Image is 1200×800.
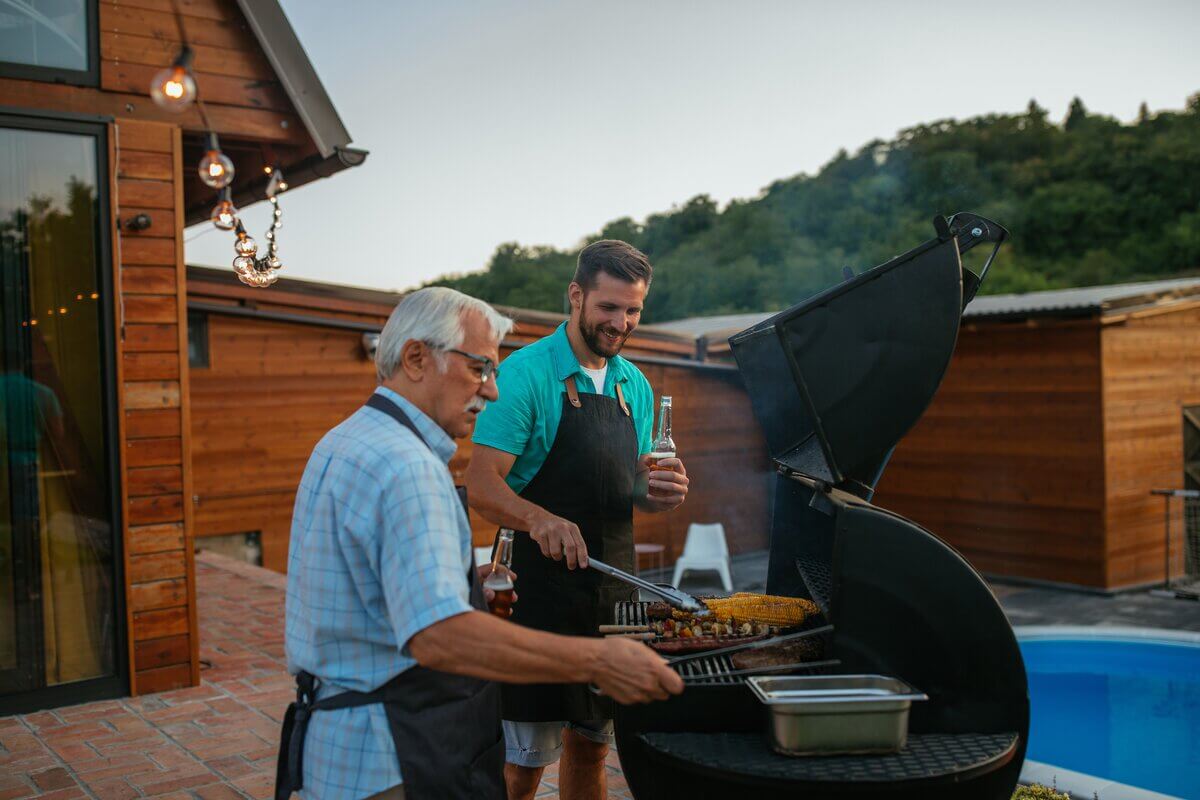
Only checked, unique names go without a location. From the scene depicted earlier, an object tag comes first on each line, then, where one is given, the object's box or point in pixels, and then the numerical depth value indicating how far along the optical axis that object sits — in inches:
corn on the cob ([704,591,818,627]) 93.0
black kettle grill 72.2
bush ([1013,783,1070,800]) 144.9
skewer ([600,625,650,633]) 93.3
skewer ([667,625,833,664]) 79.0
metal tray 71.2
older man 64.3
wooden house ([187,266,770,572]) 378.6
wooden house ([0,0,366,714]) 178.2
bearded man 107.0
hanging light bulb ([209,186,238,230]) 199.2
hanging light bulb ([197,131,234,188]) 177.2
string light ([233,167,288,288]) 168.6
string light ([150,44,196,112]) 114.5
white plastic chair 416.8
